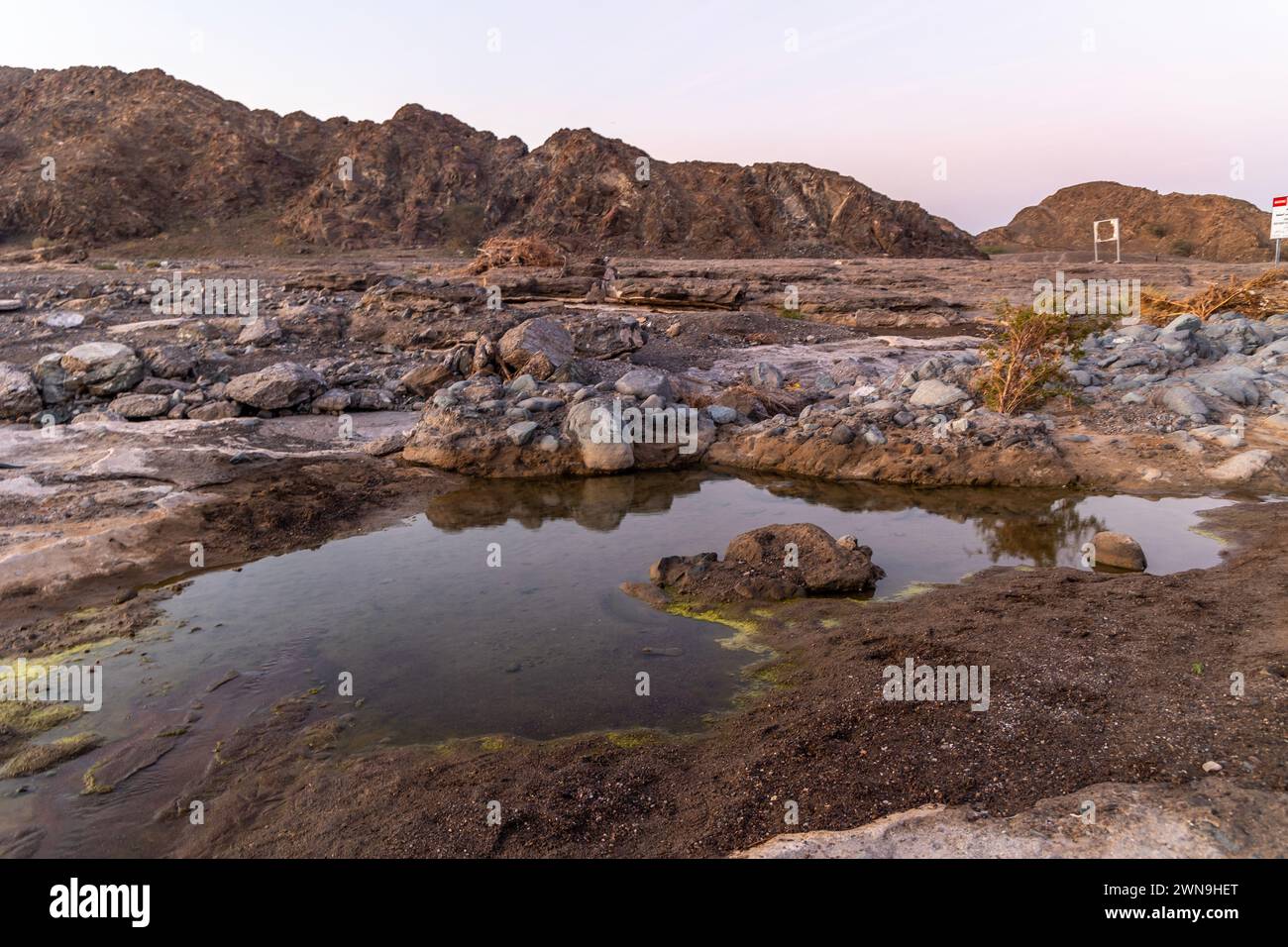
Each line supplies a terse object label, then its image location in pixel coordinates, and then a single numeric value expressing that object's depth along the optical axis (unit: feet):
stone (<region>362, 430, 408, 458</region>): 30.53
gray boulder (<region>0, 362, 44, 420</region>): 32.76
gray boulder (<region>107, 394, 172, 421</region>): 33.35
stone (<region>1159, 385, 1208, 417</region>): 29.94
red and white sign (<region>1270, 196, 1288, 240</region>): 66.54
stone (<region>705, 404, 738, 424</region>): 32.86
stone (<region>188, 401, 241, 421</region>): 33.45
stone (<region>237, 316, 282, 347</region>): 43.39
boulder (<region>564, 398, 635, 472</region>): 29.32
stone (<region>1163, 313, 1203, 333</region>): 41.70
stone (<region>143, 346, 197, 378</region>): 36.94
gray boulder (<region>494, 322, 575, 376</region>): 37.42
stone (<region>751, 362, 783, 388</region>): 38.52
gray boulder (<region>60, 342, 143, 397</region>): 35.09
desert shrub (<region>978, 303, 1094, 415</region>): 31.86
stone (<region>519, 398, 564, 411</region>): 31.58
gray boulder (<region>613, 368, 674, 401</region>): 33.01
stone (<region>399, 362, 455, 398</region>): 38.24
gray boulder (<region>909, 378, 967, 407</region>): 31.78
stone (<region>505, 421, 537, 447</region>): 29.50
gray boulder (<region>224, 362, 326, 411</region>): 34.76
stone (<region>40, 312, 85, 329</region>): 45.70
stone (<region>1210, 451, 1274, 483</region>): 25.43
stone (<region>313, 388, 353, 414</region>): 35.70
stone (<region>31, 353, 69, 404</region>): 33.83
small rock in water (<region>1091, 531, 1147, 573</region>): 19.30
